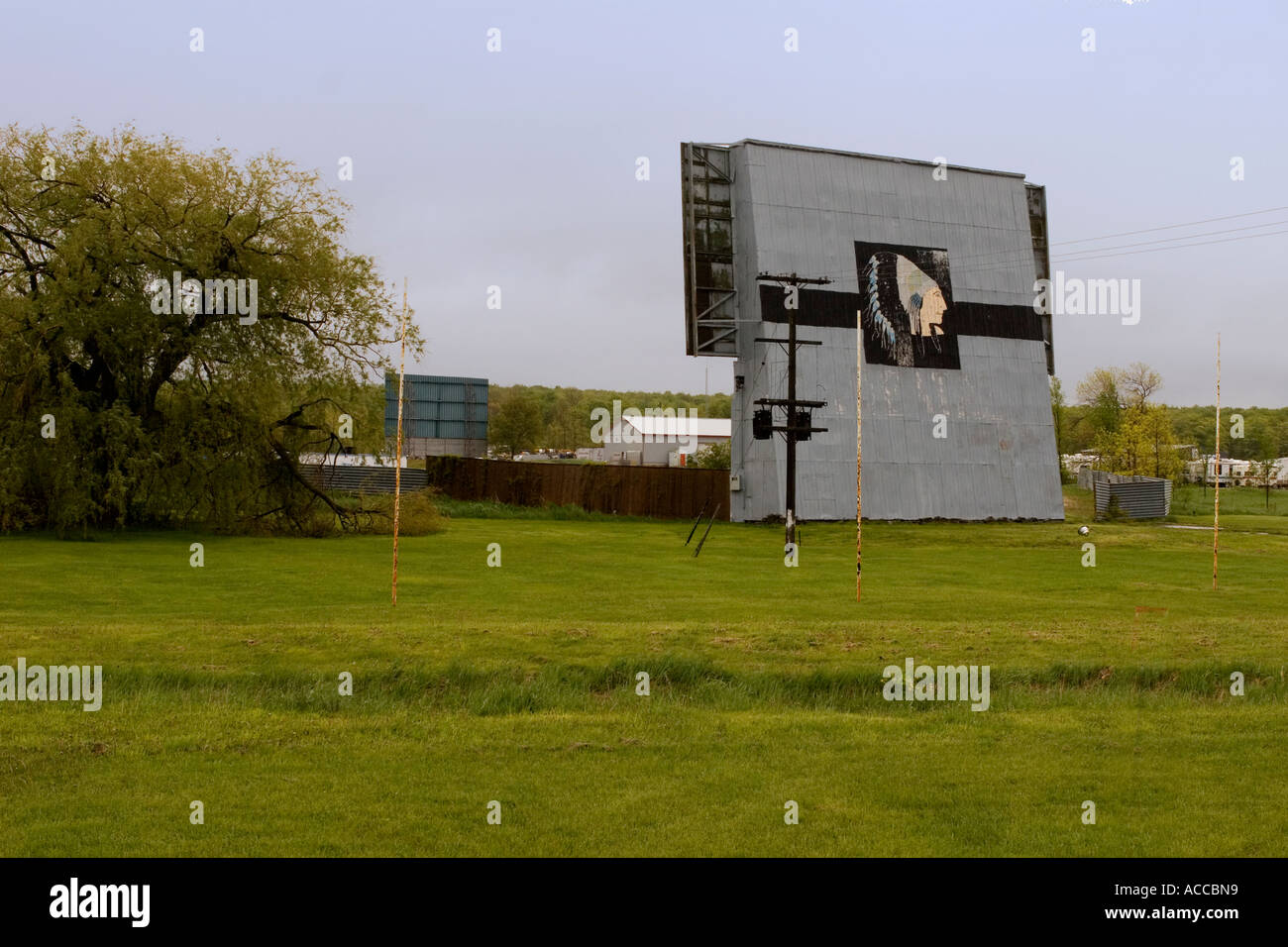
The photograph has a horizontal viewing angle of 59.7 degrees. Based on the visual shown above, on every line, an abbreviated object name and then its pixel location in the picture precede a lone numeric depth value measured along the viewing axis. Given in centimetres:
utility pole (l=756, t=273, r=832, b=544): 3572
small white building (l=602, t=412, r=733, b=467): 9200
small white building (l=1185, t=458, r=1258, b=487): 10939
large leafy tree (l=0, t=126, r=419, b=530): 3158
